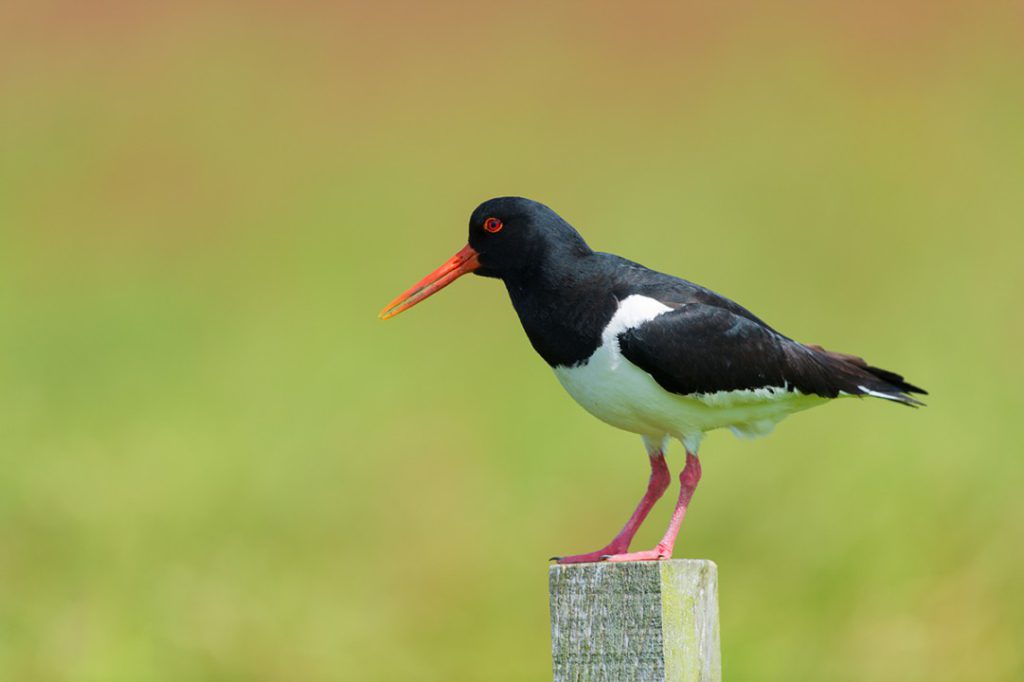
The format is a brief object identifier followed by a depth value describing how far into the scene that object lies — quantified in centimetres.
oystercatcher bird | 1045
